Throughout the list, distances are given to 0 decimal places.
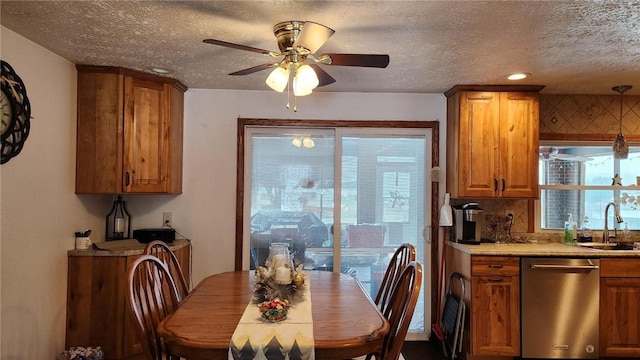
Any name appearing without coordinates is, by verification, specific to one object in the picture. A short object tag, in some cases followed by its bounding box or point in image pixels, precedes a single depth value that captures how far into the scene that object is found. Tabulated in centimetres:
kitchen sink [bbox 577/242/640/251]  325
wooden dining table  149
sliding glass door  359
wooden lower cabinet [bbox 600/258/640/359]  295
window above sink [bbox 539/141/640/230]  362
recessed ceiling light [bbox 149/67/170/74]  292
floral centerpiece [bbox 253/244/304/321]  192
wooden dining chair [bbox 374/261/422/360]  161
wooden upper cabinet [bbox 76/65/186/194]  290
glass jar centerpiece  193
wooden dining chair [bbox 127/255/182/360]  160
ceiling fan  177
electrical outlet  343
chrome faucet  348
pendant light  336
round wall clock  216
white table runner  145
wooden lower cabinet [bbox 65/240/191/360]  279
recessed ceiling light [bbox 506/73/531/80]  296
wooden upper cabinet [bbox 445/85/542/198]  328
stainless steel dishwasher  292
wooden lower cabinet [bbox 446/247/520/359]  295
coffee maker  323
